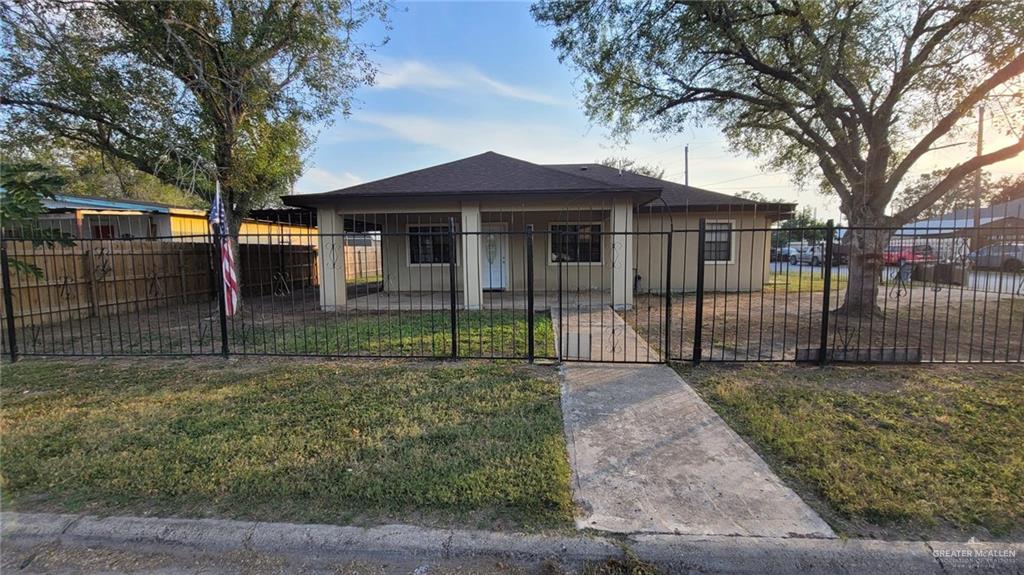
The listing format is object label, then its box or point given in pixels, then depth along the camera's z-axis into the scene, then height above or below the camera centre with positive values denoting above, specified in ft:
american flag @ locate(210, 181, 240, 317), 18.81 -0.28
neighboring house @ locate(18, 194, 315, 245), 38.47 +3.84
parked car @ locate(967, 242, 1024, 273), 50.64 -1.30
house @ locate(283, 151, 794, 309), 34.19 +3.15
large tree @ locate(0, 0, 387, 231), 24.09 +10.40
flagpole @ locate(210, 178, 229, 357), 18.67 -1.24
